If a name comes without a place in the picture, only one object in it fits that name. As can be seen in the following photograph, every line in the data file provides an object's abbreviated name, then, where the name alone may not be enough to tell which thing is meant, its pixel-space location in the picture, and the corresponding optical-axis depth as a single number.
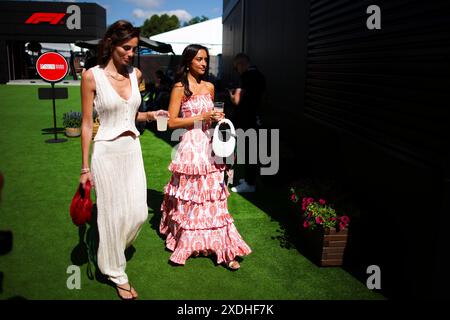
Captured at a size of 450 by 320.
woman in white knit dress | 2.92
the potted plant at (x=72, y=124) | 10.33
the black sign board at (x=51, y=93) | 9.63
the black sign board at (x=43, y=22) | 30.22
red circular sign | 9.20
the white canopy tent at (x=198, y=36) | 21.81
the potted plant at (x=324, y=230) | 3.78
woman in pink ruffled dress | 3.66
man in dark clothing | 5.67
